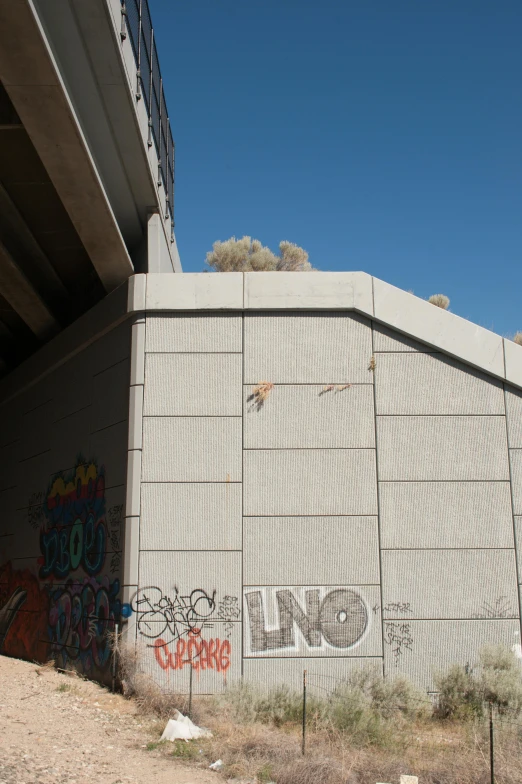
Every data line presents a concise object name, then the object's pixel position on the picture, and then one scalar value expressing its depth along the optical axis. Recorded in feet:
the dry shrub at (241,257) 95.71
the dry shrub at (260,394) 38.40
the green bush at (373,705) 30.48
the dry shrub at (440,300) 90.21
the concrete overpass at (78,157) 30.32
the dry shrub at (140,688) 32.94
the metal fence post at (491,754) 23.36
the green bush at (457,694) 33.27
